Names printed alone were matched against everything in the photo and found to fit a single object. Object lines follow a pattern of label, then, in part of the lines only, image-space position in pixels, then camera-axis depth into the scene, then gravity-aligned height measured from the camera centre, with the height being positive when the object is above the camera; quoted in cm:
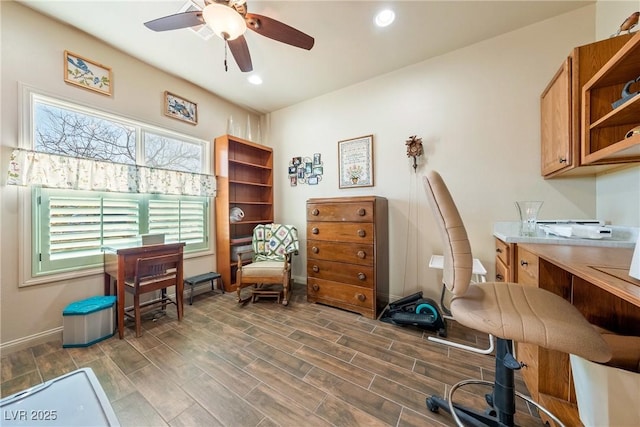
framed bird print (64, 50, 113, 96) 202 +134
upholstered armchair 258 -64
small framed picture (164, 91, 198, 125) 269 +133
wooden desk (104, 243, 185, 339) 192 -48
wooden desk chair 195 -65
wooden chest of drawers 226 -45
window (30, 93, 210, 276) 189 +12
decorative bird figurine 124 +110
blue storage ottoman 178 -92
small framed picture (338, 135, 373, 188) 277 +66
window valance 174 +36
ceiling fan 147 +137
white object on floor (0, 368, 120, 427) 60 -58
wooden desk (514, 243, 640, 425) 111 -52
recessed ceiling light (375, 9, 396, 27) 185 +169
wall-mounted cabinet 137 +78
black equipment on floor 197 -97
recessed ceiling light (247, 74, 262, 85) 270 +168
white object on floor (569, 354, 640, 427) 80 -71
